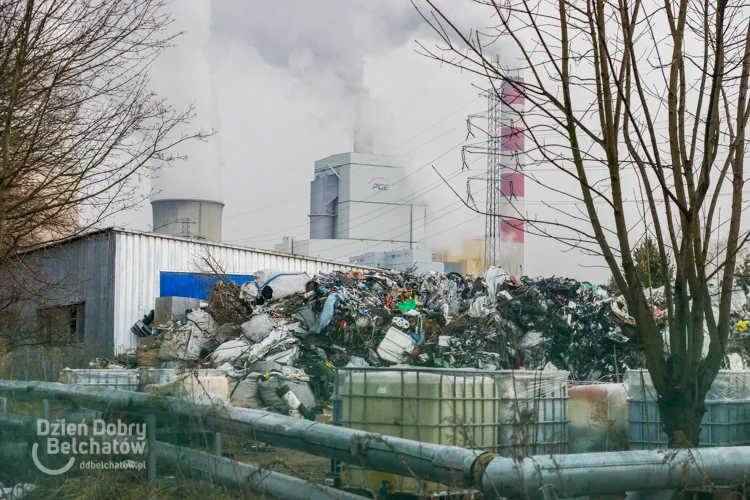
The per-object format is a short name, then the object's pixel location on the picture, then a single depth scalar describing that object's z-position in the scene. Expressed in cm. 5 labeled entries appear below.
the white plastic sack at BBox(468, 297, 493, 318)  1330
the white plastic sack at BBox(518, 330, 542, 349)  1223
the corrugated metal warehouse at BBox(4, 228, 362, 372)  1925
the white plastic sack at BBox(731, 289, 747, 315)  1304
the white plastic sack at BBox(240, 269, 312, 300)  1537
